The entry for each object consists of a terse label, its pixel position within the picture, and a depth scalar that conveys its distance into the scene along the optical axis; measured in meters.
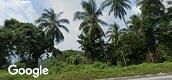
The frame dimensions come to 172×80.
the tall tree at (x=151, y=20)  19.60
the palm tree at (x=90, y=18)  19.73
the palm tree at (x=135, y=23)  20.14
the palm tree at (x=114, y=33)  21.18
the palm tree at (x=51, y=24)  21.94
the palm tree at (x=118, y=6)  20.57
